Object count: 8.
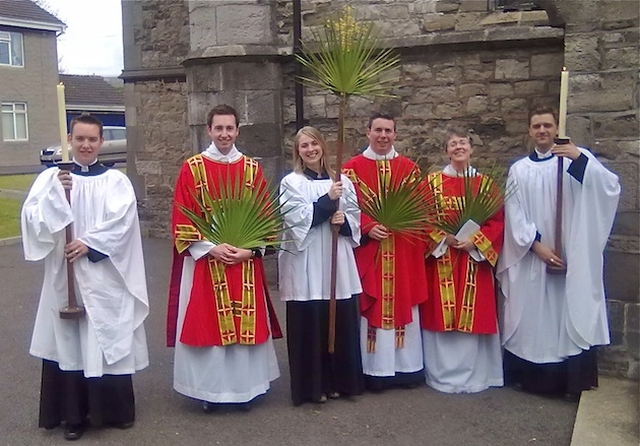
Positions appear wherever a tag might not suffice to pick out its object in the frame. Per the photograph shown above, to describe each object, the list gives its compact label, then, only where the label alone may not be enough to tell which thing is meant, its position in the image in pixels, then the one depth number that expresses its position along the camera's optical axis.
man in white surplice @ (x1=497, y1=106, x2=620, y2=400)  5.04
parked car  24.75
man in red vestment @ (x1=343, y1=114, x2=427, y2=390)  5.34
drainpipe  8.38
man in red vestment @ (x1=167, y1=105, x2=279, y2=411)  4.89
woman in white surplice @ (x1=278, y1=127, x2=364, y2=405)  5.02
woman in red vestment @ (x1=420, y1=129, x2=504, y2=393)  5.32
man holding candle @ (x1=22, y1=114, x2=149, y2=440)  4.56
